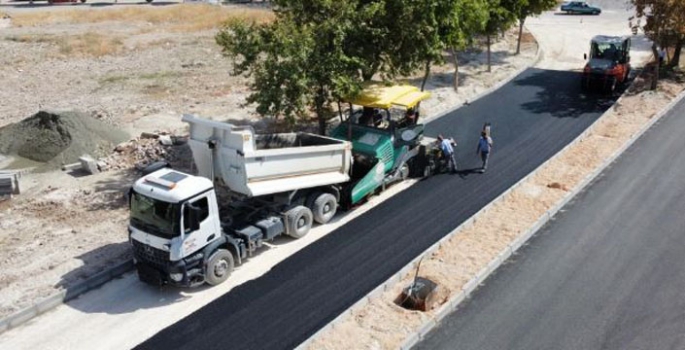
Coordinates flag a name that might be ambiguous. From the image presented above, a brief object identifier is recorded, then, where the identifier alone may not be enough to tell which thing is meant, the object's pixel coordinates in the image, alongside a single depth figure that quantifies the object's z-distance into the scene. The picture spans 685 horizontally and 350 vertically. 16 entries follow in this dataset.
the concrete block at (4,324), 12.41
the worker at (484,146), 19.61
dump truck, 13.13
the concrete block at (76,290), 13.55
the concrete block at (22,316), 12.55
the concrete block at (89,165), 19.94
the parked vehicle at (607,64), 27.28
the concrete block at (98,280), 13.94
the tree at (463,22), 23.41
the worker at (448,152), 19.62
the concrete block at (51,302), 13.05
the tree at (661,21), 26.30
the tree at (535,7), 32.75
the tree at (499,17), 29.66
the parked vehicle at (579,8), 51.09
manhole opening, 12.70
